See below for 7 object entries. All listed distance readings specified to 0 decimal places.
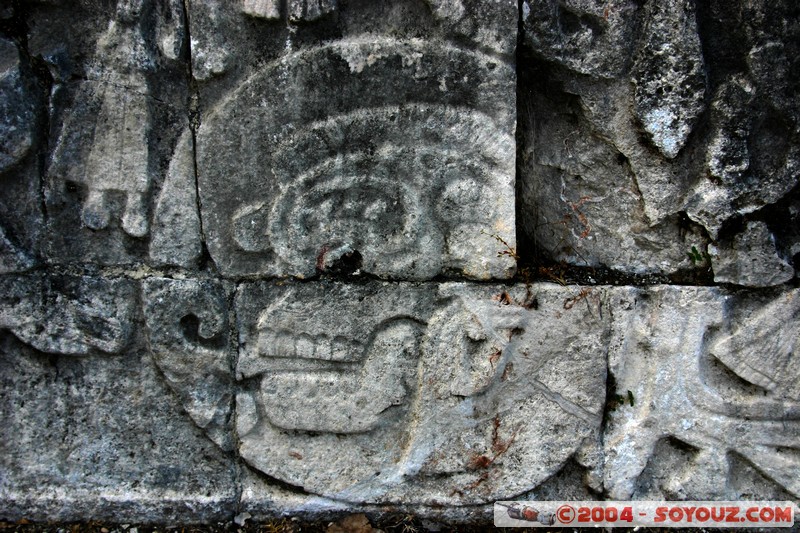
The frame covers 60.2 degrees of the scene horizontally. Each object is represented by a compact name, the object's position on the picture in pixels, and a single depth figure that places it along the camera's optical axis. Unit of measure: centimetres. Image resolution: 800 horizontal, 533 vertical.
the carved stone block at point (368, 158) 232
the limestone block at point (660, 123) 235
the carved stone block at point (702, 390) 252
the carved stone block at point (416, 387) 247
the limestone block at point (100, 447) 251
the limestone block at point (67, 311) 242
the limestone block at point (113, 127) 229
